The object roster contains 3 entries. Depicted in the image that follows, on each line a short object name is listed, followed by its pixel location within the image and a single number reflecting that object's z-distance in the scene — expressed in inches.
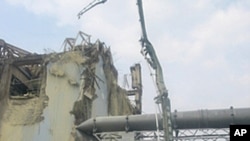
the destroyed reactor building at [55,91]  665.6
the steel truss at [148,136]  586.6
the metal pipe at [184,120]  558.6
